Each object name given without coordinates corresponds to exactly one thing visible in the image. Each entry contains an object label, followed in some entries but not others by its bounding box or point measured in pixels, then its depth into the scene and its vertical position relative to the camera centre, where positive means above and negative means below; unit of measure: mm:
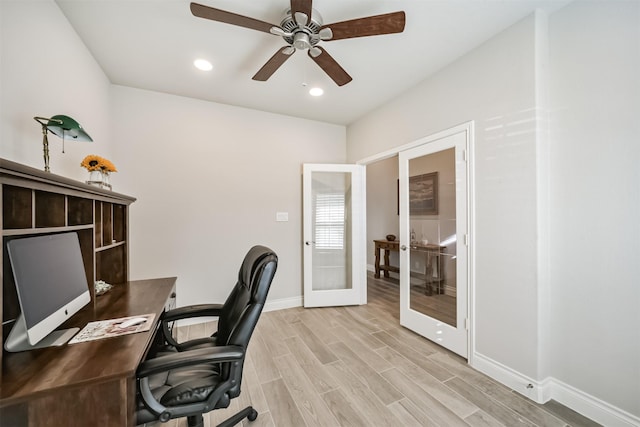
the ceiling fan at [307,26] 1516 +1204
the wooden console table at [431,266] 2609 -554
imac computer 994 -327
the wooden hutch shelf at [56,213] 993 +16
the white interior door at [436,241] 2340 -283
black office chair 1101 -776
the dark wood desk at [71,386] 840 -563
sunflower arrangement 1867 +387
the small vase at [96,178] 1921 +288
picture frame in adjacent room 2633 +210
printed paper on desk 1181 -564
